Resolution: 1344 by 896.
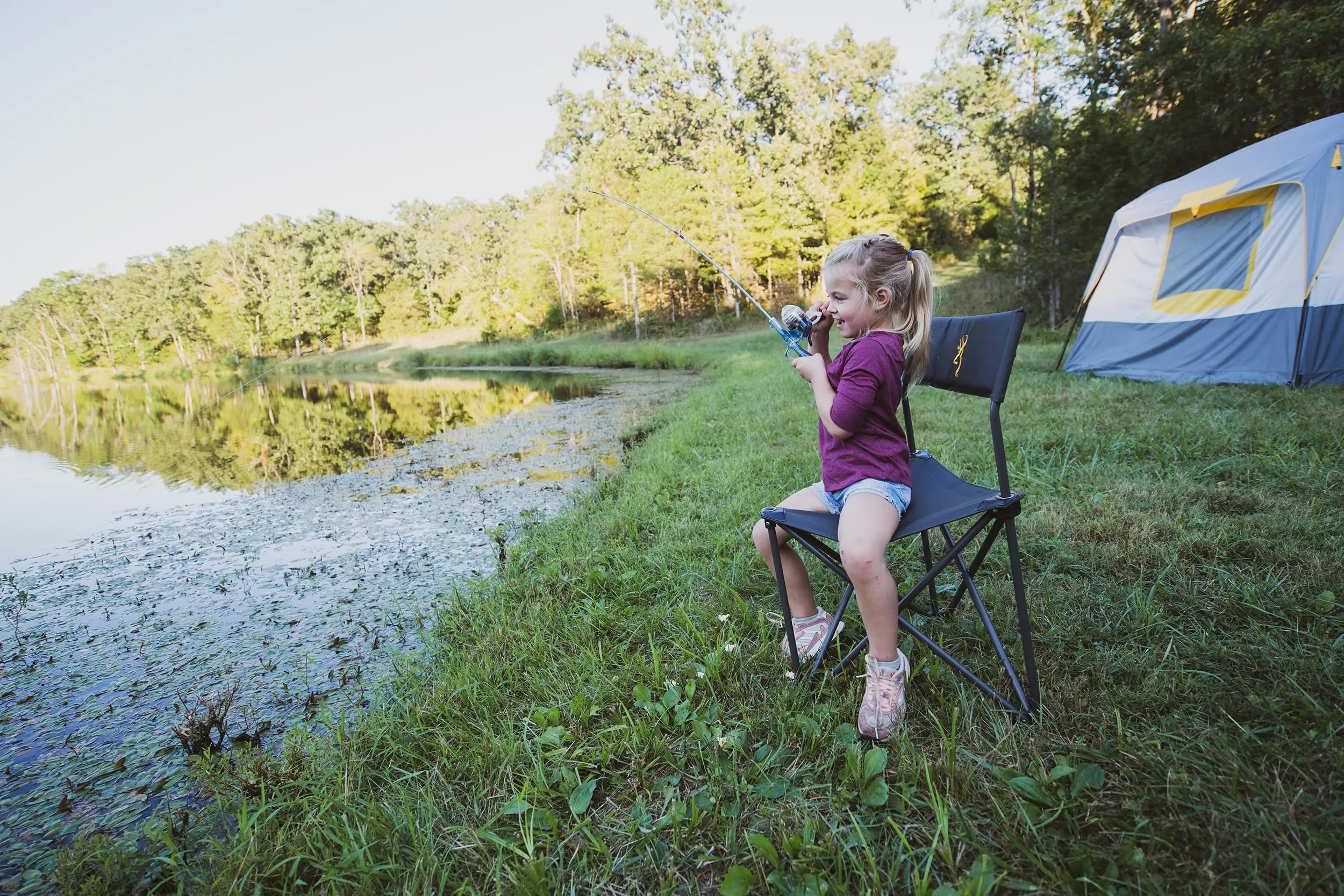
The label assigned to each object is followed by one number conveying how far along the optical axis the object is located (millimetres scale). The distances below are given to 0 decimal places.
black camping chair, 1640
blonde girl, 1687
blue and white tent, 5270
